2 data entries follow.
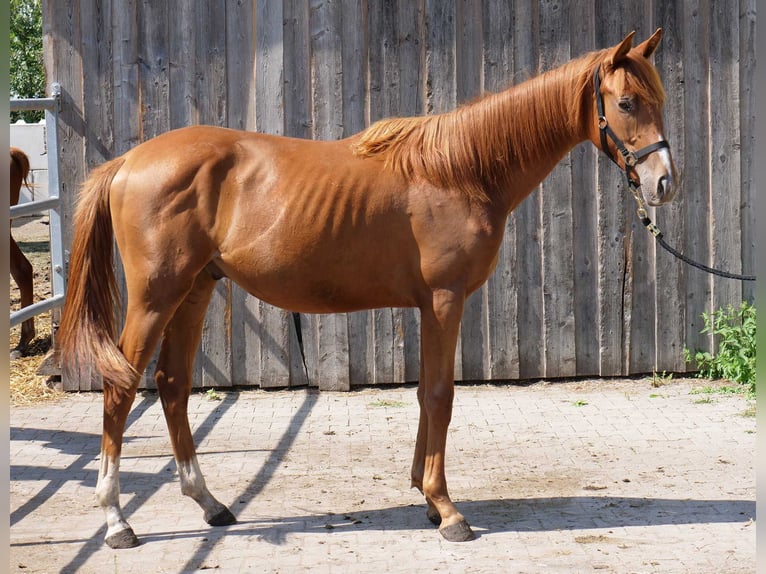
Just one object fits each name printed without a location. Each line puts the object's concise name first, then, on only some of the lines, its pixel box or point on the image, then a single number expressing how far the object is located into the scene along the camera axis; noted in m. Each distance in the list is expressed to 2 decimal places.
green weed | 6.46
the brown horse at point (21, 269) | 7.44
